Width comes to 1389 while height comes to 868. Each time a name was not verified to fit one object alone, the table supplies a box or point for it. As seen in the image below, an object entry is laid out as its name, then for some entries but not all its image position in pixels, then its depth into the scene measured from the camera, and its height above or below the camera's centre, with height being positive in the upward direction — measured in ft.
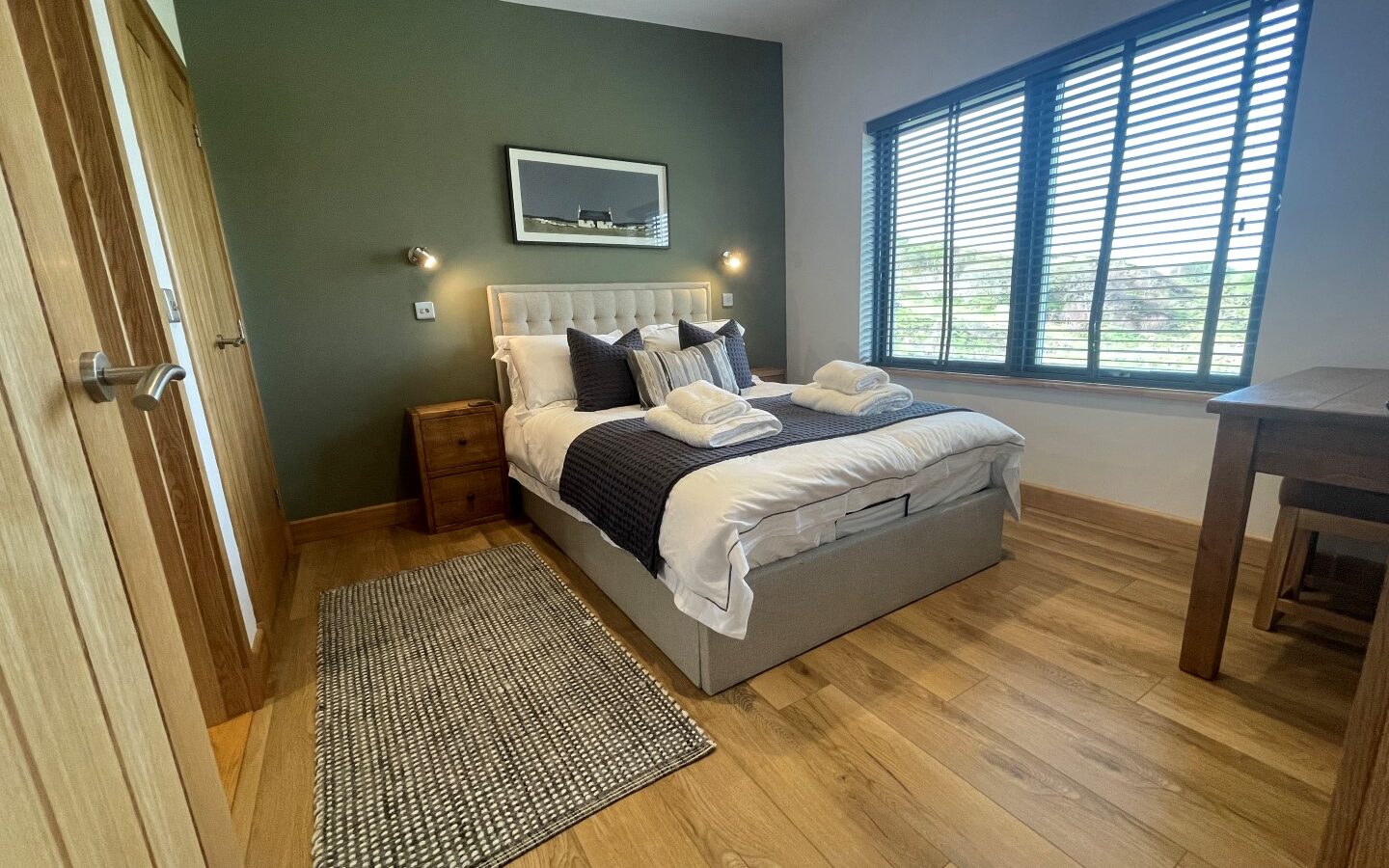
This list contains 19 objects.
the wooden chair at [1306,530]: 5.24 -2.45
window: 7.04 +1.26
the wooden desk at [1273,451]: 4.26 -1.43
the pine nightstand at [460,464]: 9.37 -2.55
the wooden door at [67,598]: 1.44 -0.81
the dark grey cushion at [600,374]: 8.80 -1.05
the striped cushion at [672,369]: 8.66 -1.04
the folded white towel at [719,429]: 6.30 -1.46
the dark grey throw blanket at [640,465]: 5.54 -1.72
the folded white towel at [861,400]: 7.54 -1.45
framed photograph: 10.38 +2.08
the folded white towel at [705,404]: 6.54 -1.20
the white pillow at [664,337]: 9.89 -0.58
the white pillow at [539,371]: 9.26 -1.01
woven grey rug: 4.12 -3.70
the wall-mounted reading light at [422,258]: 9.51 +0.98
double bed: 5.06 -2.55
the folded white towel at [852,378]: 7.82 -1.16
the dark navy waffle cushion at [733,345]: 9.96 -0.80
